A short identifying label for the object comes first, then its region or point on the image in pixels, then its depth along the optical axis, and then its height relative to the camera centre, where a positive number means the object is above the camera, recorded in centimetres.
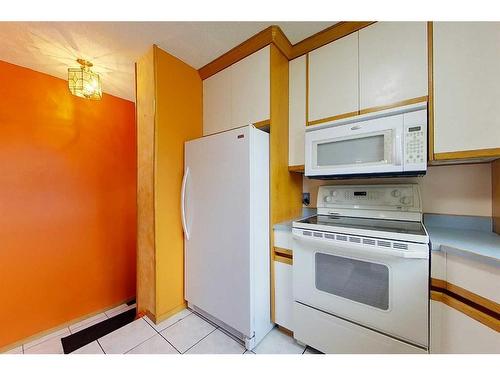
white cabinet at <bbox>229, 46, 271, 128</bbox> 149 +77
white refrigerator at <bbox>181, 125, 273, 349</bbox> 136 -31
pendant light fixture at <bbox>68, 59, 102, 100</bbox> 159 +85
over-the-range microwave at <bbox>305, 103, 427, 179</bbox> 114 +26
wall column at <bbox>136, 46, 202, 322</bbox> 161 +9
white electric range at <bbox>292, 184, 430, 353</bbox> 101 -52
